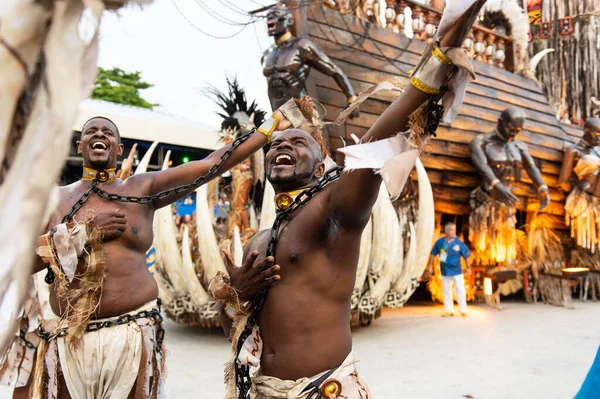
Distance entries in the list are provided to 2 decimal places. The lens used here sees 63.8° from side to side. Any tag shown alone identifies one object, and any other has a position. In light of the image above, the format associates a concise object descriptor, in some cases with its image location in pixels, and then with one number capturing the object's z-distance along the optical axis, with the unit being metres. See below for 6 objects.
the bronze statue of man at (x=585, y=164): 8.48
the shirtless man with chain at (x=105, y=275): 2.20
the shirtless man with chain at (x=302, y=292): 1.62
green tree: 21.52
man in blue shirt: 7.25
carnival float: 5.67
